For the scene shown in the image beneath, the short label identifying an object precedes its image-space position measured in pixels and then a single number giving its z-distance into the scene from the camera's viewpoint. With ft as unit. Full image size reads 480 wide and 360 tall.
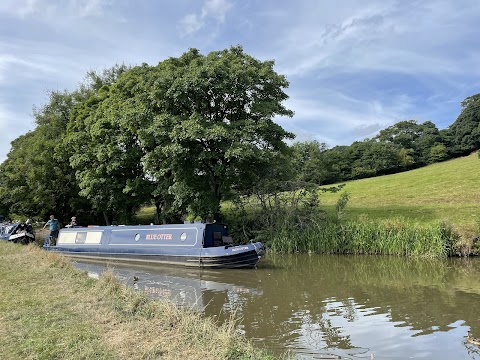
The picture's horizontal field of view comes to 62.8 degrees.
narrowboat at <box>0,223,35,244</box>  70.44
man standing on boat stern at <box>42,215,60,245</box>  66.13
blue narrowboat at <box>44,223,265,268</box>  44.51
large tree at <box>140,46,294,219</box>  54.80
